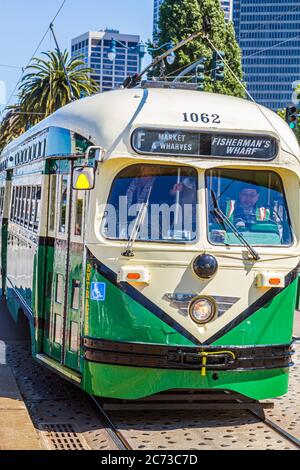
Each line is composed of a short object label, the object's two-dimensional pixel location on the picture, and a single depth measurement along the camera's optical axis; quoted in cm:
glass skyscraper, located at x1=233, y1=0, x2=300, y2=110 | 19750
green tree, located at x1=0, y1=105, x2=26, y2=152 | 4024
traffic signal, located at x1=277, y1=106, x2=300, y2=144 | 4122
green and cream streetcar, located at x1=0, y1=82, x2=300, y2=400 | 768
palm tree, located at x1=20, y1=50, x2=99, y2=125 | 3547
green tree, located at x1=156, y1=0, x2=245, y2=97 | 4520
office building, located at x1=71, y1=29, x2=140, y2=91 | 16469
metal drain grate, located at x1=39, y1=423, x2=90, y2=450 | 732
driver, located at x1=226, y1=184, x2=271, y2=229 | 802
